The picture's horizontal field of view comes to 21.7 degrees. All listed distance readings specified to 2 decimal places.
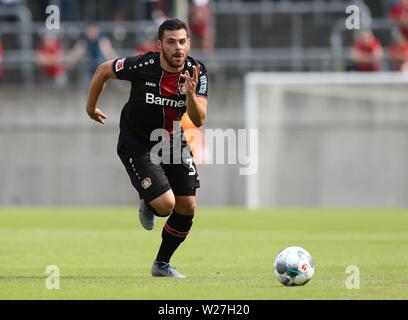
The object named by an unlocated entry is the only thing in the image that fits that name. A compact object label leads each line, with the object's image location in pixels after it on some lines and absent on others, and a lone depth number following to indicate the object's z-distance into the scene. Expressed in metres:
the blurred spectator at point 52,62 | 27.88
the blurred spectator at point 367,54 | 26.31
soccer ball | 9.86
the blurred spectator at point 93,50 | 27.39
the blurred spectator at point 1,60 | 28.05
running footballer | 10.78
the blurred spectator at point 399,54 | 26.58
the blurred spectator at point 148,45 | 27.02
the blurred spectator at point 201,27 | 27.88
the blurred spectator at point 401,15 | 27.03
